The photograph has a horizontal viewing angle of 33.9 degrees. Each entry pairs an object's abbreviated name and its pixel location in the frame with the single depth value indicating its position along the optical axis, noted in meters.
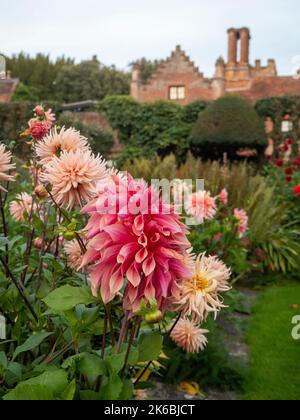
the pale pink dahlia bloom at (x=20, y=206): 1.81
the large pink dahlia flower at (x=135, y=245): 0.72
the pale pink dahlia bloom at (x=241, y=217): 3.19
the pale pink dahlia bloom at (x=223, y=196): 3.54
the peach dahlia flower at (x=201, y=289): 0.87
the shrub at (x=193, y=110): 15.12
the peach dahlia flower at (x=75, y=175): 0.87
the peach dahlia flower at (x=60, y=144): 1.02
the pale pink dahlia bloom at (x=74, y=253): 1.22
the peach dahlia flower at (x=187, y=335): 1.51
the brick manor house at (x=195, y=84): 20.22
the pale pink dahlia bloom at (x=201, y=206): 2.55
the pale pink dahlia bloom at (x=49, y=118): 1.41
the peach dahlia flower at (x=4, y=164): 0.90
